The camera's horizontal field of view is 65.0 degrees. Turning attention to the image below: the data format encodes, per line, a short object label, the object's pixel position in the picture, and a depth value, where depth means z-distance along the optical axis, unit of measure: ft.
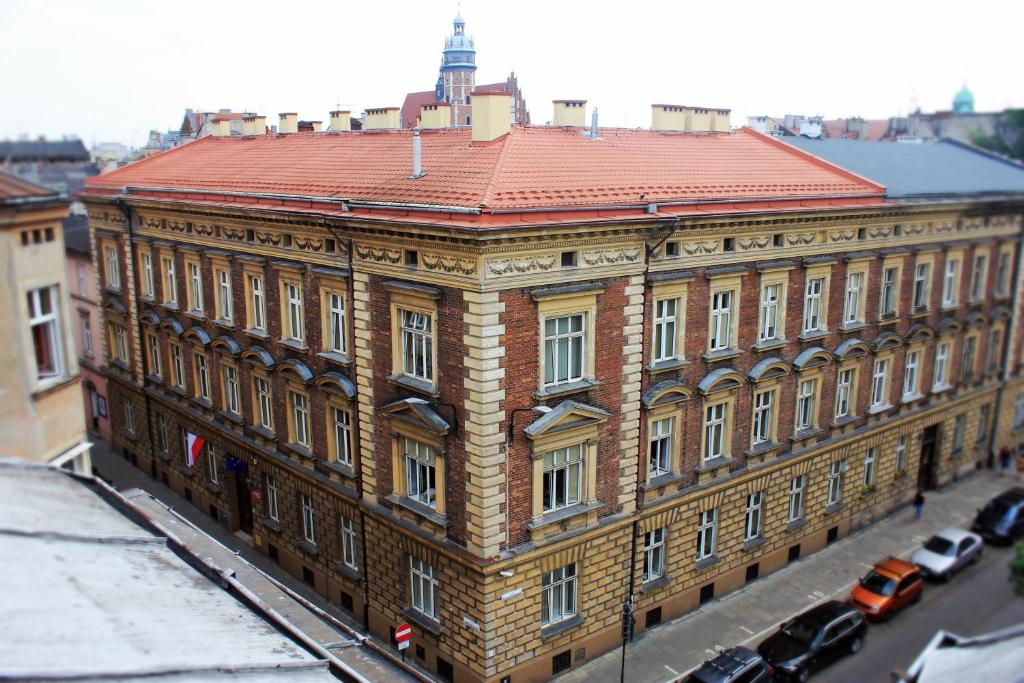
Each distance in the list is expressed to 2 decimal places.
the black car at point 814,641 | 75.61
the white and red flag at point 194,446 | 105.29
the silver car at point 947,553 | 95.66
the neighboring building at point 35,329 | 36.83
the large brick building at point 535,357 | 68.03
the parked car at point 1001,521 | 104.88
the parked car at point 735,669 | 69.26
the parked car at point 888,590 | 86.99
